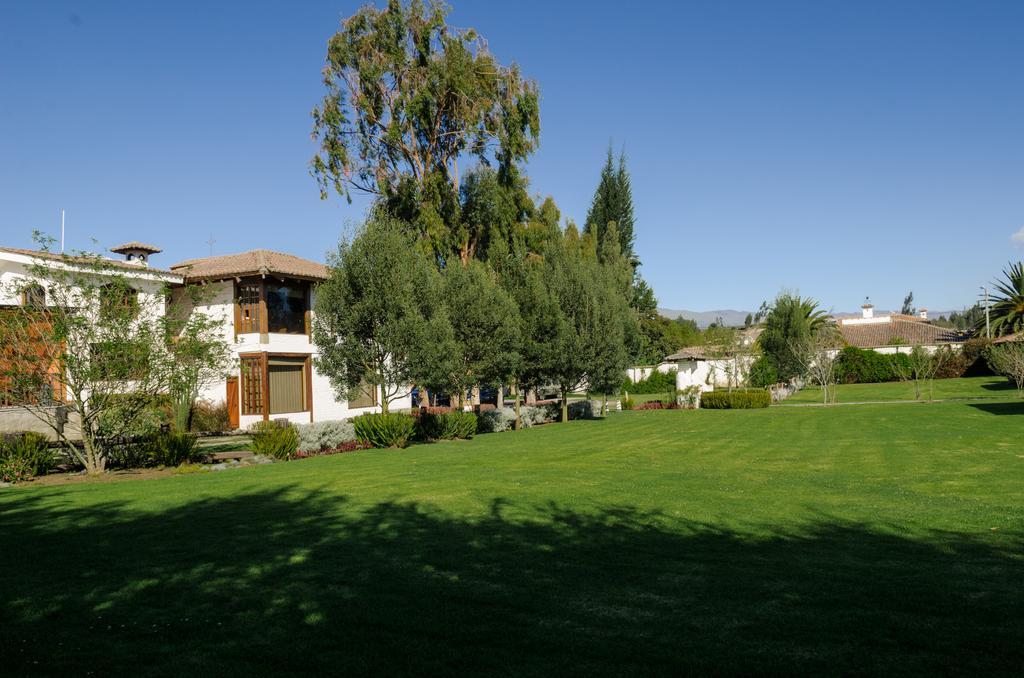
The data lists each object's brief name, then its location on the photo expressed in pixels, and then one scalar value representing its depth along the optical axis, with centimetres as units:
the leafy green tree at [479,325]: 2580
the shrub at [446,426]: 2391
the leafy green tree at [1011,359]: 3416
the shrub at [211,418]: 2902
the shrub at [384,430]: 2161
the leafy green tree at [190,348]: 1653
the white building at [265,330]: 2998
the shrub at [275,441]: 1886
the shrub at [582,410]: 3519
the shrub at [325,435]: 2041
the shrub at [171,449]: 1689
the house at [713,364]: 4655
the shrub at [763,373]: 5050
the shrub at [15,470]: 1441
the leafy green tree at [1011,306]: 4975
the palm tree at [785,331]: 4650
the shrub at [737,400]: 3769
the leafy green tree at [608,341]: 3081
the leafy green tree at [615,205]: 6419
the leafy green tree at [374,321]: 2120
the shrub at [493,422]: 2841
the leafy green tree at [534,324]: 2938
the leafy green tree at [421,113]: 3344
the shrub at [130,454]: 1681
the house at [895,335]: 6034
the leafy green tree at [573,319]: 2978
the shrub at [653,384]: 5766
